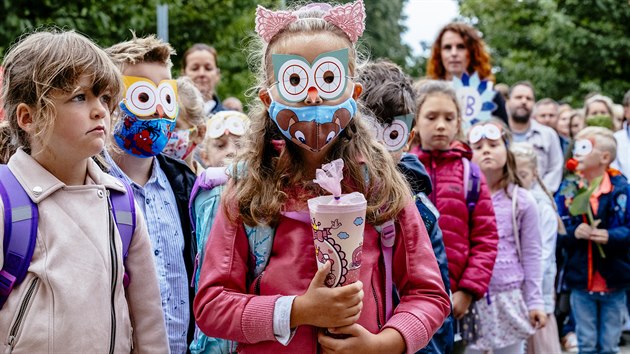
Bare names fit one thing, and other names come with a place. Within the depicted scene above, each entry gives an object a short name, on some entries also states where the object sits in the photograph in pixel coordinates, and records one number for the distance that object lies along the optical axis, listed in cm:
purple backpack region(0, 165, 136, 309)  240
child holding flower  665
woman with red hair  640
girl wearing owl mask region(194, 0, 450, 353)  244
